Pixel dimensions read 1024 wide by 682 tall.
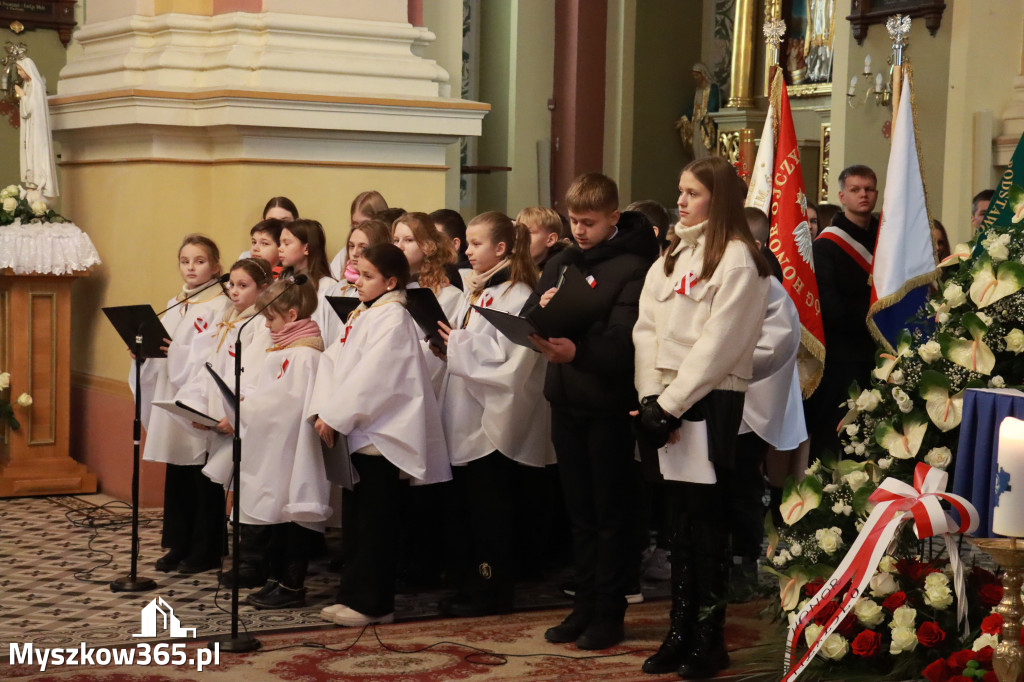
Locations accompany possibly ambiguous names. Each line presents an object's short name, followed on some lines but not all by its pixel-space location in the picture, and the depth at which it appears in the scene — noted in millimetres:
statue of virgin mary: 8367
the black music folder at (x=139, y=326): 6016
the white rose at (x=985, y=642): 3596
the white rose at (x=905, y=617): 3945
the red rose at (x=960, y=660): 3658
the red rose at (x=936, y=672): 3678
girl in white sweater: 4637
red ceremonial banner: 6902
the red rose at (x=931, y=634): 3873
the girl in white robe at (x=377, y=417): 5434
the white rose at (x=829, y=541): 4270
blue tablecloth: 3750
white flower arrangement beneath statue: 8008
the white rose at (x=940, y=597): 3902
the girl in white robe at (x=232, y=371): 6047
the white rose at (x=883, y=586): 4078
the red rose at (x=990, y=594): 3913
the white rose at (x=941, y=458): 4061
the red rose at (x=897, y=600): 4035
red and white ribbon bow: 3658
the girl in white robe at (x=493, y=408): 5656
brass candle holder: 3131
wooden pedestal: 8156
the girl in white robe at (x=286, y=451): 5621
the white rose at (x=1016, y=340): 3988
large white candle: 2945
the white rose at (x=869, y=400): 4379
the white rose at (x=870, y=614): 4031
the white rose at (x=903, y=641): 3904
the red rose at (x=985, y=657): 3613
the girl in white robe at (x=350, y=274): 6156
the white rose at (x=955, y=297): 4180
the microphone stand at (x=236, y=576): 4992
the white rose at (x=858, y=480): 4297
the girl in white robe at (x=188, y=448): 6426
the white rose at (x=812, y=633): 4031
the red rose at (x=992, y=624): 3611
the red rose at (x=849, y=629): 4105
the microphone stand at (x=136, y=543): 5820
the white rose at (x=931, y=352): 4199
